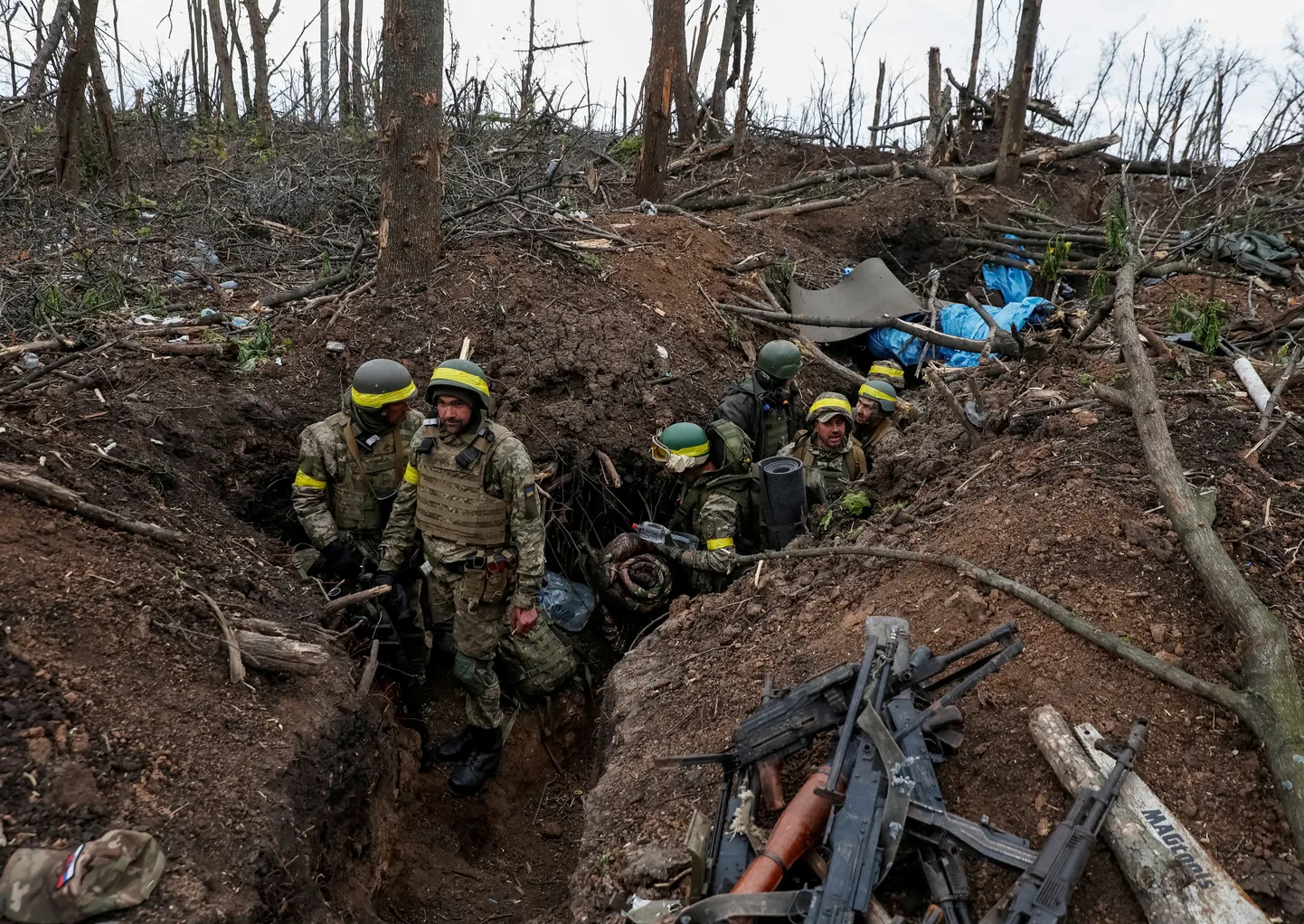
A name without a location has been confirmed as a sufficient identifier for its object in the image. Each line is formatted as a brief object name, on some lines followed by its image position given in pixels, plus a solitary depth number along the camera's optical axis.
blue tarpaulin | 7.61
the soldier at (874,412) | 6.21
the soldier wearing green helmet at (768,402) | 6.18
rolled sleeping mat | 5.07
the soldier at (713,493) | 5.28
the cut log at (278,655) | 3.67
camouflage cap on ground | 2.55
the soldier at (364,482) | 5.02
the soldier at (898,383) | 6.41
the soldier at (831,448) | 5.69
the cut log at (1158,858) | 2.20
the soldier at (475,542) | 4.73
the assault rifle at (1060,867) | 2.20
